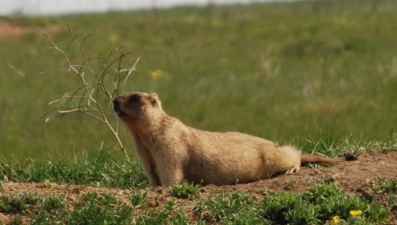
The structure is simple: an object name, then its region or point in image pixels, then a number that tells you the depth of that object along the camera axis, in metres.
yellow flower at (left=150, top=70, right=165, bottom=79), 47.03
